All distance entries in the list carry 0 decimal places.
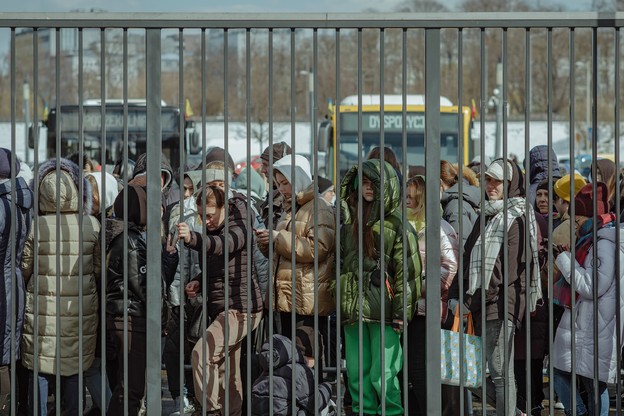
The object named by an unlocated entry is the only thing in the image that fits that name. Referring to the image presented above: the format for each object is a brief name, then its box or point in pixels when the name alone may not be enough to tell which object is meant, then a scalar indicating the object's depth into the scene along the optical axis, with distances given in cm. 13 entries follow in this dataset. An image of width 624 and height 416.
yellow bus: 3521
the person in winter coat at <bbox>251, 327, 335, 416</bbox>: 1107
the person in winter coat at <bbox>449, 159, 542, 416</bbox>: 1123
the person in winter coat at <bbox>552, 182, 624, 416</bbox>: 1106
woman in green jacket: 1093
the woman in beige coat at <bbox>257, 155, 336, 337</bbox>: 1122
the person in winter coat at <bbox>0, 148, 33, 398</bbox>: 1098
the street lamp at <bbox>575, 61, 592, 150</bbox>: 14550
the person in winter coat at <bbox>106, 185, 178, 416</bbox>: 1148
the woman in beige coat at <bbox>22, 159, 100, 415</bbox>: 1109
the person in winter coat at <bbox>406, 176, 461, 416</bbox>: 1177
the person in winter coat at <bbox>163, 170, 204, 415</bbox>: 1359
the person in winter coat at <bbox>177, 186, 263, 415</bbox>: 1151
